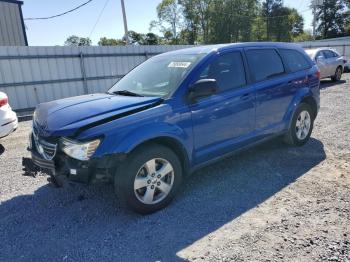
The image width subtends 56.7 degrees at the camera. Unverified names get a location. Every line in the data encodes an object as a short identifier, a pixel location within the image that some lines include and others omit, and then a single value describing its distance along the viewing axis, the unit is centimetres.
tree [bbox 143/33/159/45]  6706
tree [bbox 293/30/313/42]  6940
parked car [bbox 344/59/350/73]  1966
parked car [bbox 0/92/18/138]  603
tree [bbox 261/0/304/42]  6197
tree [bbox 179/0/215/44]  6293
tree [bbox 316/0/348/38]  6372
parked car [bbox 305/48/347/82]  1402
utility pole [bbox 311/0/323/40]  3719
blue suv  321
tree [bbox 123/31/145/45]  7214
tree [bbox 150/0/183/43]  6530
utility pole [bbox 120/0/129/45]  2291
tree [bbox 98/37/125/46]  7969
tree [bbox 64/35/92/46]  7831
